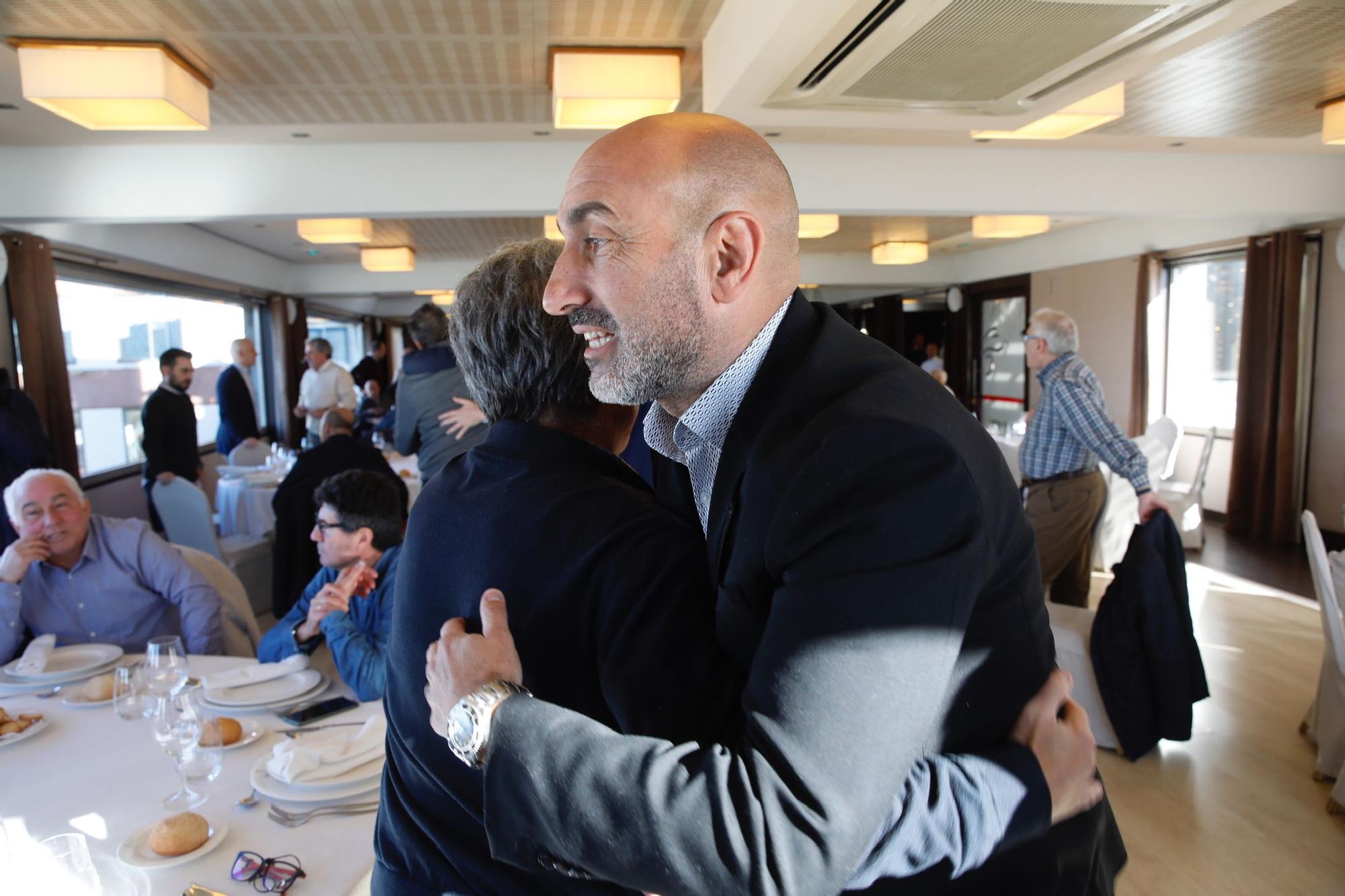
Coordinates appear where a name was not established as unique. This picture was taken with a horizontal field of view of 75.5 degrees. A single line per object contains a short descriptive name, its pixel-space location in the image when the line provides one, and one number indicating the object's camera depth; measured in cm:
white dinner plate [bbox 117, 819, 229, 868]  148
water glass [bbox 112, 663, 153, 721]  202
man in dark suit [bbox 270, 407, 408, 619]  449
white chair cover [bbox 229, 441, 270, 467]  769
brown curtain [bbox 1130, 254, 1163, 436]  917
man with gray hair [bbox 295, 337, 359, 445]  929
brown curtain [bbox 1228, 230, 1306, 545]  748
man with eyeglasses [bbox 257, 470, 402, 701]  224
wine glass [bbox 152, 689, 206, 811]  168
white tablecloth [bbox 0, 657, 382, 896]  146
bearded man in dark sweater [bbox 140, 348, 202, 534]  639
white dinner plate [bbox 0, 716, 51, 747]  203
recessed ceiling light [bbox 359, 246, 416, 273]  955
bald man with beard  70
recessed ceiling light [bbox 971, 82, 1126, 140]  407
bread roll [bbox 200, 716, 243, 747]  175
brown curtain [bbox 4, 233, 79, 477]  584
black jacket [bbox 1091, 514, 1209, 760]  328
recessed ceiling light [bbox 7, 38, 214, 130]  354
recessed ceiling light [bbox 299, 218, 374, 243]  716
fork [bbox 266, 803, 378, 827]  161
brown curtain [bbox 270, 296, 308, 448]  1159
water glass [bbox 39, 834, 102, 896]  104
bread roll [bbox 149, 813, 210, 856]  150
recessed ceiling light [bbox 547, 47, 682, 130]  374
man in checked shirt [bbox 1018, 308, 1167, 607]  418
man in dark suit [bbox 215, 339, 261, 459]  835
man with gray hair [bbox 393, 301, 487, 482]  449
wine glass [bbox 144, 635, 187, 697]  197
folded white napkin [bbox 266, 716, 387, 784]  168
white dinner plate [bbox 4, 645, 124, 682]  245
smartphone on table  207
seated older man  285
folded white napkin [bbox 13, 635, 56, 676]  244
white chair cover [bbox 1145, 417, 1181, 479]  755
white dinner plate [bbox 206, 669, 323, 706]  214
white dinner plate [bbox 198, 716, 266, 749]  194
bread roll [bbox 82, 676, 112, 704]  226
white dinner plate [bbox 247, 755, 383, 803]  165
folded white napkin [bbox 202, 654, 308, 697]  225
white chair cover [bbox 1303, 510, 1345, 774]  332
